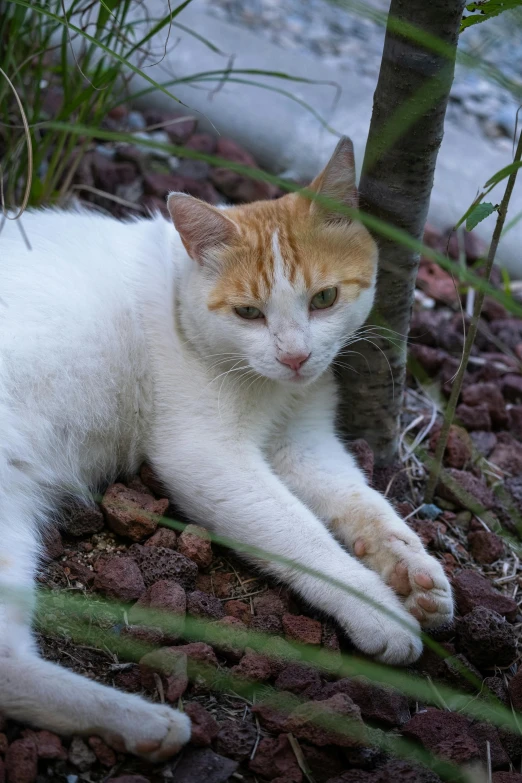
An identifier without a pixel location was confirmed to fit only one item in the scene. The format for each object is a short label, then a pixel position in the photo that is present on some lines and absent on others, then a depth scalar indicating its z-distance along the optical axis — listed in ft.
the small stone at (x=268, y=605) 3.61
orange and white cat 3.60
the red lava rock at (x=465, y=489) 3.85
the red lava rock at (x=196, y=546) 3.64
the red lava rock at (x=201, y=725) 3.36
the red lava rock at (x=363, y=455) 3.89
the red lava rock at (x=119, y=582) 3.56
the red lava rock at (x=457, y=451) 3.97
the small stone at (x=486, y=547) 3.80
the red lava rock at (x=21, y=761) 3.29
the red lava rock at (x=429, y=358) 4.21
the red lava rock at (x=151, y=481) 3.76
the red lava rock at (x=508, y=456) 4.02
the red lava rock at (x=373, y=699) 3.44
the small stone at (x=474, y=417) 4.08
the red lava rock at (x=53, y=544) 3.62
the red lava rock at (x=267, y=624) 3.56
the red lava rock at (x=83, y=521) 3.67
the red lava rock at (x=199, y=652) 3.45
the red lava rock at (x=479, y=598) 3.65
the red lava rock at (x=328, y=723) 3.36
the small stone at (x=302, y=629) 3.55
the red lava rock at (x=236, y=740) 3.36
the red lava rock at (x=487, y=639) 3.55
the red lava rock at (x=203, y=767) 3.33
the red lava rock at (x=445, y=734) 3.39
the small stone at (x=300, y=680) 3.45
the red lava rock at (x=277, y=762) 3.35
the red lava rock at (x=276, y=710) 3.39
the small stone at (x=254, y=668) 3.46
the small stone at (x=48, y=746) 3.32
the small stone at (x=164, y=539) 3.66
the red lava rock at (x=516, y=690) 3.50
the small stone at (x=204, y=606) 3.55
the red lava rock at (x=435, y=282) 4.45
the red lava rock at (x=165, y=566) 3.60
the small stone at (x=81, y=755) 3.33
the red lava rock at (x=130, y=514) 3.65
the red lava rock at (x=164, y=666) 3.42
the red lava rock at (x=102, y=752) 3.33
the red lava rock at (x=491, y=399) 4.13
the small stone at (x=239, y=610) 3.58
